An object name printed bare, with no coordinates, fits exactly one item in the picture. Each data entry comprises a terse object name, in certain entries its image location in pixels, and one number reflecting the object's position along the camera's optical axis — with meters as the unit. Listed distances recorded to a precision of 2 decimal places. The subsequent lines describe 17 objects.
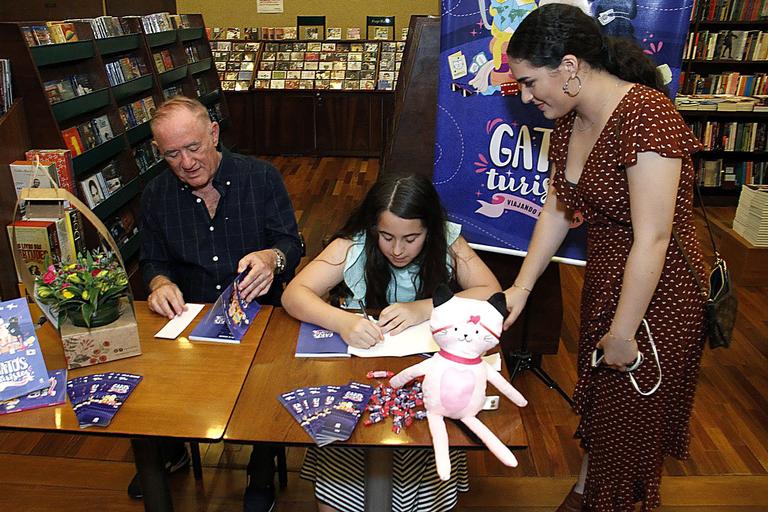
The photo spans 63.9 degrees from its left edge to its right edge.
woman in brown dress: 1.39
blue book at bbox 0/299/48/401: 1.35
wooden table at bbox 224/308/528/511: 1.23
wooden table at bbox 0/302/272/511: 1.25
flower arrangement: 1.42
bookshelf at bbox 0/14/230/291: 2.68
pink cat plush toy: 1.18
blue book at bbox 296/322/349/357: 1.52
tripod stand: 2.73
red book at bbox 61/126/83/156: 2.92
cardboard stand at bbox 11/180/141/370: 1.44
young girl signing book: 1.61
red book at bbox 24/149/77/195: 2.59
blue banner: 1.96
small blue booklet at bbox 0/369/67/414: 1.31
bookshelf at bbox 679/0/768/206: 5.42
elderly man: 1.92
